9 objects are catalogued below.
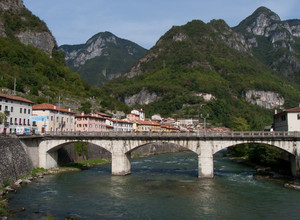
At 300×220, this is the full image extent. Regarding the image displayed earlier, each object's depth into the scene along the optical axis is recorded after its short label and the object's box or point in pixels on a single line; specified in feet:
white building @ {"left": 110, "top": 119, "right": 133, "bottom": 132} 354.13
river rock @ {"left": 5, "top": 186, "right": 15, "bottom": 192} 124.71
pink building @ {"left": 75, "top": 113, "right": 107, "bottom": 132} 290.97
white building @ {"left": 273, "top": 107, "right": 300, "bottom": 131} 182.51
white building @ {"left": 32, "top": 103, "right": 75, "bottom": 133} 226.58
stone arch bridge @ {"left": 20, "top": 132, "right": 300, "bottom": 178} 159.43
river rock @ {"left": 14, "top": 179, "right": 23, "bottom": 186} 137.55
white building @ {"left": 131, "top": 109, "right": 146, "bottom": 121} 513.74
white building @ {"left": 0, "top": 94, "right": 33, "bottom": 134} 186.06
